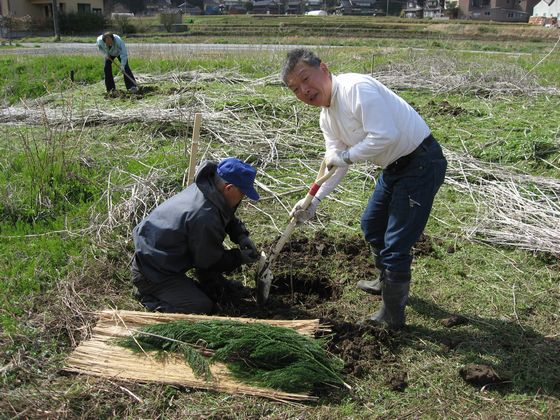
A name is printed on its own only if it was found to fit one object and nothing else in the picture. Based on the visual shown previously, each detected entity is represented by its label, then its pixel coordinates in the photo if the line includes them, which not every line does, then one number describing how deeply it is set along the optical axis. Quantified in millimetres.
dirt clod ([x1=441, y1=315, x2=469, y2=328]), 3217
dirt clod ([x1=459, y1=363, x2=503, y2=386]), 2645
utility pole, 30062
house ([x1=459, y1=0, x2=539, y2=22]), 66188
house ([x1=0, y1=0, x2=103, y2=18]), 39594
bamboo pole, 4005
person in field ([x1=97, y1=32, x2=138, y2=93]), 10219
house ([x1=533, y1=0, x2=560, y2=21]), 55875
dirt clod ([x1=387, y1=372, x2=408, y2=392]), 2656
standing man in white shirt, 2609
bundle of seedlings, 2617
